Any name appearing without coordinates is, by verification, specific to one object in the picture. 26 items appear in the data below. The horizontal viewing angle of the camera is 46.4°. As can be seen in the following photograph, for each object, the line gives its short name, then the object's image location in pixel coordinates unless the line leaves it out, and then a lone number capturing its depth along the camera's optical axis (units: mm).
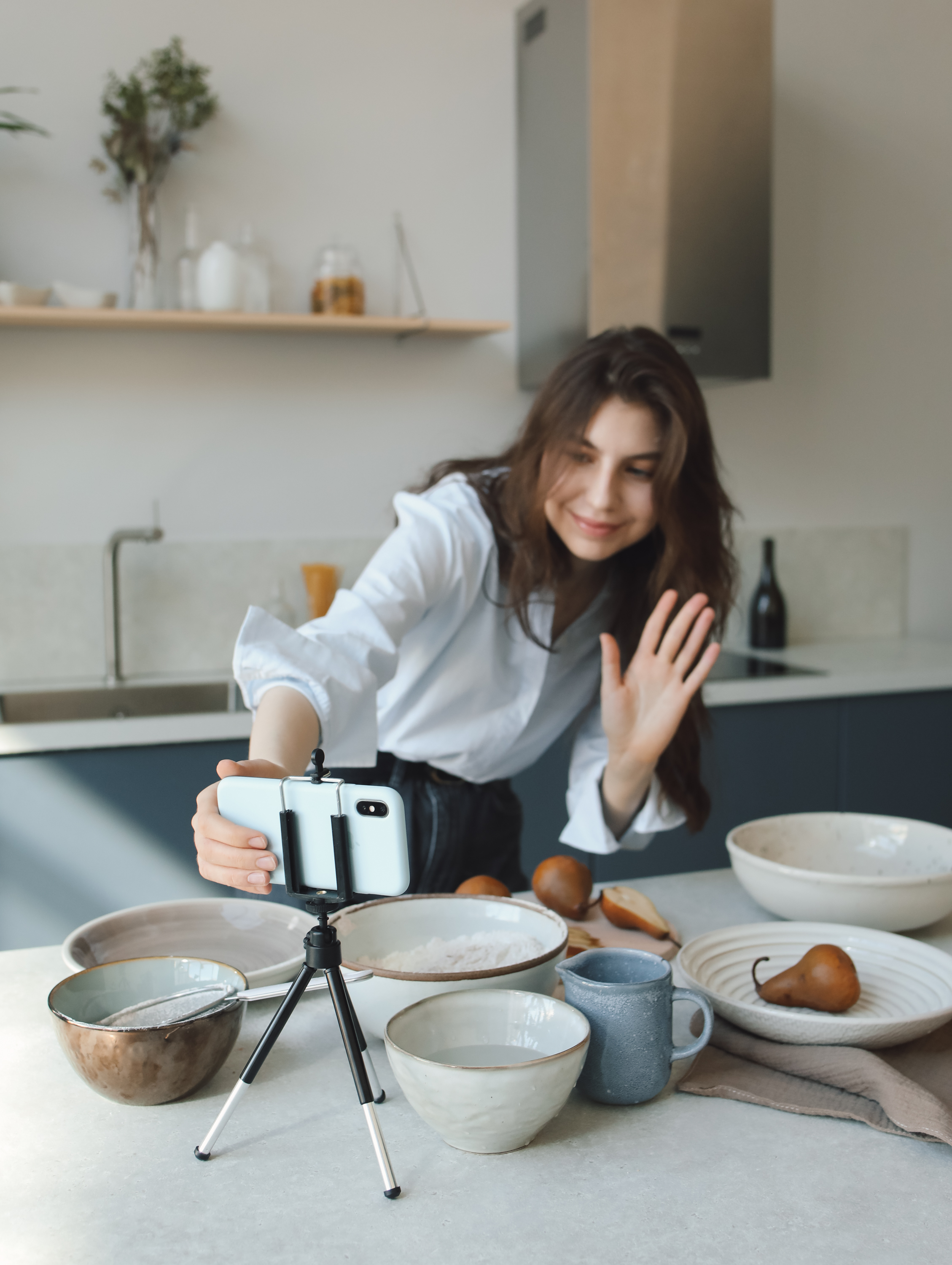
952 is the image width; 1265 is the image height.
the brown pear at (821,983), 904
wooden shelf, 2293
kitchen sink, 2447
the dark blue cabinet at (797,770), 2400
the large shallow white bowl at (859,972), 860
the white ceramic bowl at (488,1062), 707
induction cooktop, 2660
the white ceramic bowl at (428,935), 828
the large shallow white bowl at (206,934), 1003
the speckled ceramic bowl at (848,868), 1104
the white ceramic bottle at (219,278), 2424
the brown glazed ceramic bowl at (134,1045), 772
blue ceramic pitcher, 792
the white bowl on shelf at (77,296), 2332
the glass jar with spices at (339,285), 2562
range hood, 2455
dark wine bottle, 3086
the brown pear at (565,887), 1136
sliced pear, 1107
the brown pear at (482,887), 1054
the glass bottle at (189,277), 2486
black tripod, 708
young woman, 1354
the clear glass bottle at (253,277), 2482
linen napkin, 777
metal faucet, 2518
